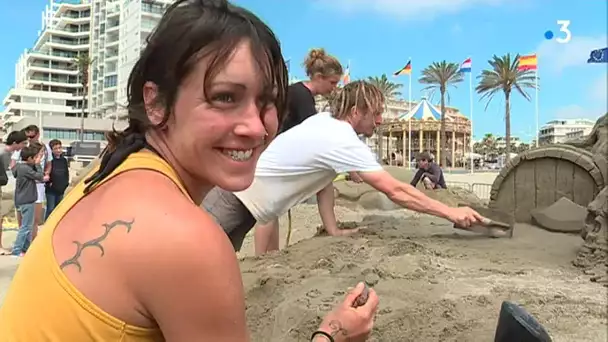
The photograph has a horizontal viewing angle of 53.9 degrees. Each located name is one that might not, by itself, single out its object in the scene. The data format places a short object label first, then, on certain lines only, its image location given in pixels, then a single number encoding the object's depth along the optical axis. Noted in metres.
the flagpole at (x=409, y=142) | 50.22
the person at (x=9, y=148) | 6.75
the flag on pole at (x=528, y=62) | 36.79
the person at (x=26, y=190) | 7.02
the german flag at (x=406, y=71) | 44.53
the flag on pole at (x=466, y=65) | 41.53
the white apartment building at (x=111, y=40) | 69.69
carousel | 53.34
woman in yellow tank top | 0.92
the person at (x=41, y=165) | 7.31
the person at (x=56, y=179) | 8.23
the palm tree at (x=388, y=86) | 54.33
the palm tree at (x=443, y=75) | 48.53
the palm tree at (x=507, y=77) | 41.22
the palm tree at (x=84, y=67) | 66.44
